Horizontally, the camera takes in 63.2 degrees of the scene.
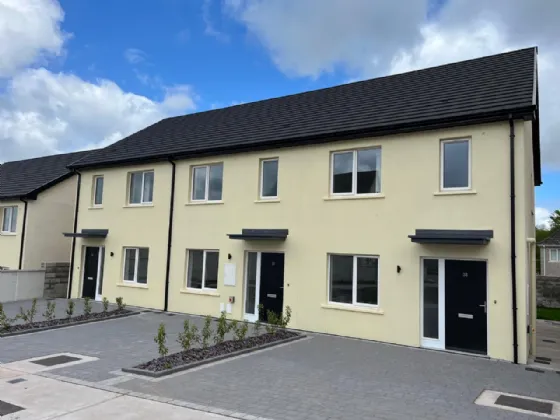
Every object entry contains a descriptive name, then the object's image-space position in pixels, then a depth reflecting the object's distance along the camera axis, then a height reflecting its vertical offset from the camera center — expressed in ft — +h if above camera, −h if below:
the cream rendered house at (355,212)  34.06 +4.70
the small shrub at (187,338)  29.76 -5.33
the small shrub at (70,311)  43.65 -5.45
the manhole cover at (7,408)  19.15 -6.70
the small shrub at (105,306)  47.54 -5.27
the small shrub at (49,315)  42.63 -5.81
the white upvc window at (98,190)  62.49 +8.92
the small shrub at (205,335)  31.01 -5.19
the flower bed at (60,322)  37.57 -6.28
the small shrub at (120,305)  49.06 -5.31
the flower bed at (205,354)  26.02 -6.21
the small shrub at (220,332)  32.98 -5.27
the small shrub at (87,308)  45.98 -5.46
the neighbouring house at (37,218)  67.46 +5.29
